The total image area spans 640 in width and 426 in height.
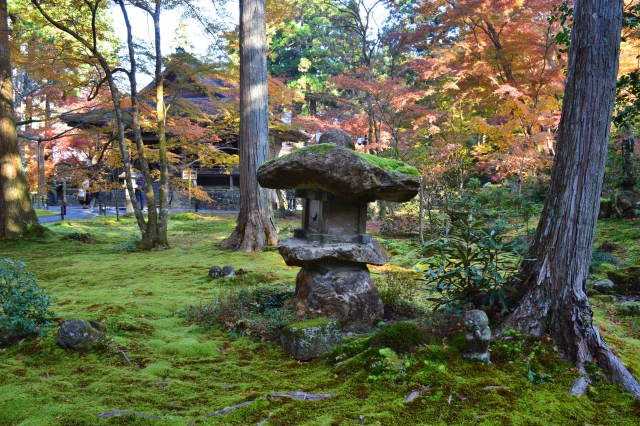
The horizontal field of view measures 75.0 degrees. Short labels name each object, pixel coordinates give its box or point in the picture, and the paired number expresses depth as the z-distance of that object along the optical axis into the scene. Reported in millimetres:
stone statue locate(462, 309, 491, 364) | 3070
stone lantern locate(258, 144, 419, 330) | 4152
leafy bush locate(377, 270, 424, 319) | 4938
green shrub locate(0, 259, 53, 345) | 3508
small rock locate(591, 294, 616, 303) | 5883
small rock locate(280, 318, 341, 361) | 3650
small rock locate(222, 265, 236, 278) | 6578
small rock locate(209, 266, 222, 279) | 6613
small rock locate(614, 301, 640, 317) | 5340
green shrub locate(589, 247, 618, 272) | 7300
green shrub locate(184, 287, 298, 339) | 4297
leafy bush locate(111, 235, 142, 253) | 9305
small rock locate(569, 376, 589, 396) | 2914
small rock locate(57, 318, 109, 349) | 3527
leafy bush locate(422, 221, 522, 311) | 3674
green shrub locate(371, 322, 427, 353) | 3314
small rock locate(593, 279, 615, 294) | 6285
